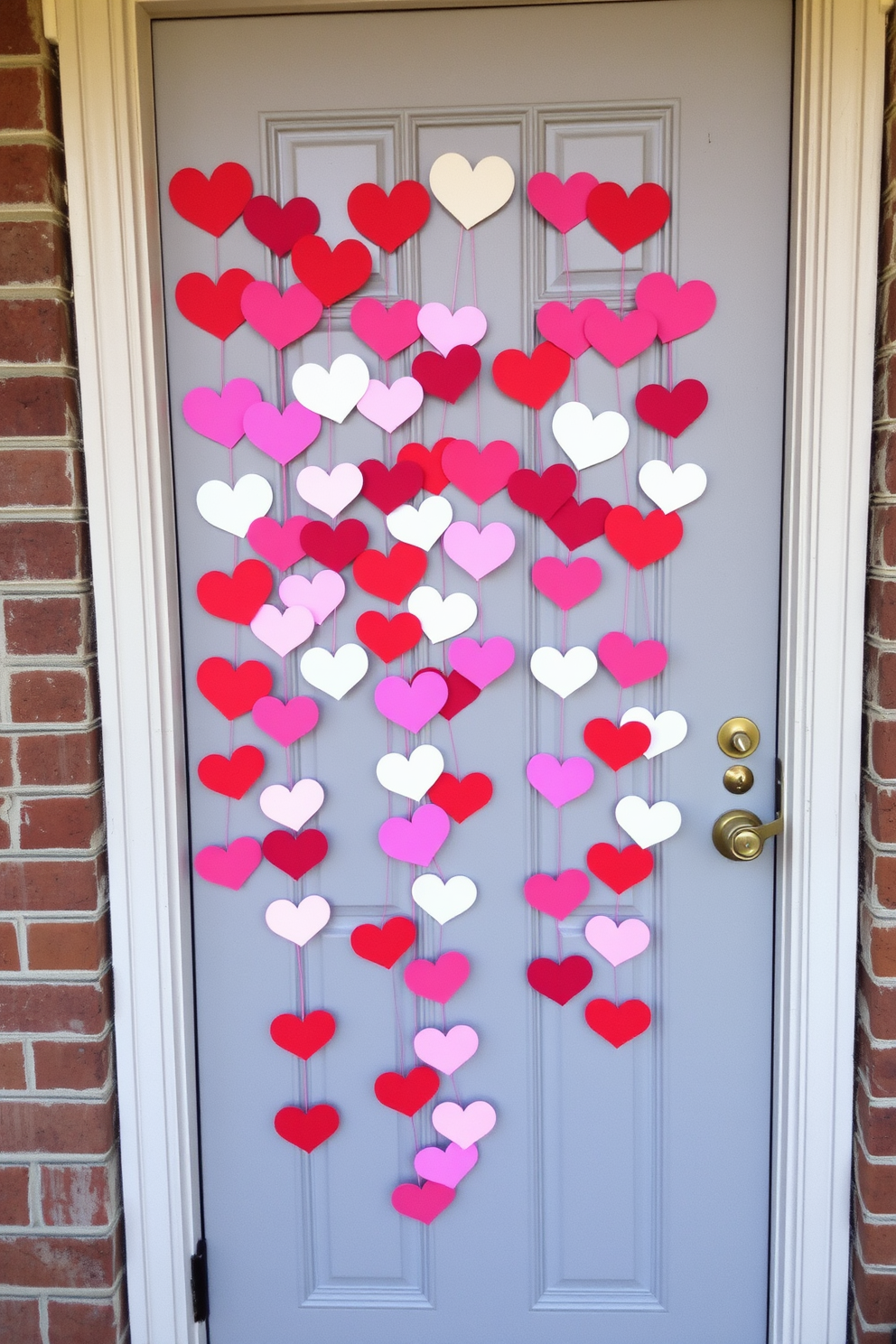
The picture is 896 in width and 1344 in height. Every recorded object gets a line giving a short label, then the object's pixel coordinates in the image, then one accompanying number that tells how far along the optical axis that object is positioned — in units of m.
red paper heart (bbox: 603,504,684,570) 1.43
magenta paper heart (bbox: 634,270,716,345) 1.39
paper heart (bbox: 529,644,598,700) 1.45
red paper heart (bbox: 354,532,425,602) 1.44
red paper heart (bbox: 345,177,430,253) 1.38
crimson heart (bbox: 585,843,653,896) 1.49
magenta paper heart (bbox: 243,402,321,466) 1.43
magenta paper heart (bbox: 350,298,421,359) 1.40
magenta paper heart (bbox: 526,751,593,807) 1.47
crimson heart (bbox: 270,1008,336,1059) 1.53
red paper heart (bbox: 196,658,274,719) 1.47
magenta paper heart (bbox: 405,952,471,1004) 1.51
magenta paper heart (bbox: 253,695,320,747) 1.47
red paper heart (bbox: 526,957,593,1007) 1.50
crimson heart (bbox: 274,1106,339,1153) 1.54
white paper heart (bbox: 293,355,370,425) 1.41
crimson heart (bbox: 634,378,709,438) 1.40
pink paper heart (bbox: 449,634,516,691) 1.45
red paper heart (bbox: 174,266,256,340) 1.41
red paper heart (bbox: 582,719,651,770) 1.46
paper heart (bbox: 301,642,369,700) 1.46
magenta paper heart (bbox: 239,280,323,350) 1.40
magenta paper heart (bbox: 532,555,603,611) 1.44
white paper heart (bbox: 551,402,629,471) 1.41
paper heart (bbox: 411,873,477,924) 1.50
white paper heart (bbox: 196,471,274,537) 1.44
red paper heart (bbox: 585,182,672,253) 1.37
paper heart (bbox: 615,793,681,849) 1.47
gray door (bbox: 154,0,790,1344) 1.38
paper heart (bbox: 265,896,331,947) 1.52
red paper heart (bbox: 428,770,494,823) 1.49
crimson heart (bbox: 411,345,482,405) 1.40
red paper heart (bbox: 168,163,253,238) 1.39
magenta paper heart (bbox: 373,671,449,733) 1.46
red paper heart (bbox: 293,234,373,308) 1.39
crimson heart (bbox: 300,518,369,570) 1.43
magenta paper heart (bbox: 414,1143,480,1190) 1.54
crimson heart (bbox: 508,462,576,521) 1.42
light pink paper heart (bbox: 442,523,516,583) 1.43
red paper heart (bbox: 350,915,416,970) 1.51
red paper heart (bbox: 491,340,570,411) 1.41
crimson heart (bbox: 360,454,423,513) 1.42
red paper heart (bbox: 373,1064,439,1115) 1.53
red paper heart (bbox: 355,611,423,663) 1.45
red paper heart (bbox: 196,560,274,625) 1.45
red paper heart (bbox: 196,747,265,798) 1.48
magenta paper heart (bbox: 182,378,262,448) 1.43
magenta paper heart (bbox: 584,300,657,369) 1.39
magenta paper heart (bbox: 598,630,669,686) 1.45
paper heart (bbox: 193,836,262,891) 1.50
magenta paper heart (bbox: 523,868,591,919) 1.50
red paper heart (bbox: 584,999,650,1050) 1.51
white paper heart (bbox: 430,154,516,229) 1.37
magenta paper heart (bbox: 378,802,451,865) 1.49
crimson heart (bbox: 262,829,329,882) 1.49
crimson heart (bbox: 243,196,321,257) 1.39
